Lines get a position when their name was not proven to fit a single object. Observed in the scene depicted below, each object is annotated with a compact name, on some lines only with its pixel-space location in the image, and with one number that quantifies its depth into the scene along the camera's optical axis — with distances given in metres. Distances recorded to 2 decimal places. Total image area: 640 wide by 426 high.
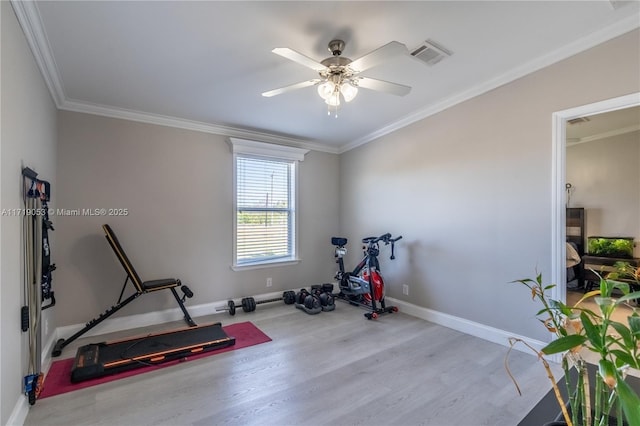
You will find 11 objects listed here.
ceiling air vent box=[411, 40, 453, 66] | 2.32
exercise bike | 3.88
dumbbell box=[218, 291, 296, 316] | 3.88
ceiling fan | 2.04
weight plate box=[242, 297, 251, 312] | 3.95
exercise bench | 2.95
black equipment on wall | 1.97
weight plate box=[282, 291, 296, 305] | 4.29
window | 4.27
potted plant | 0.55
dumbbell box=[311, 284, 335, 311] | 4.10
